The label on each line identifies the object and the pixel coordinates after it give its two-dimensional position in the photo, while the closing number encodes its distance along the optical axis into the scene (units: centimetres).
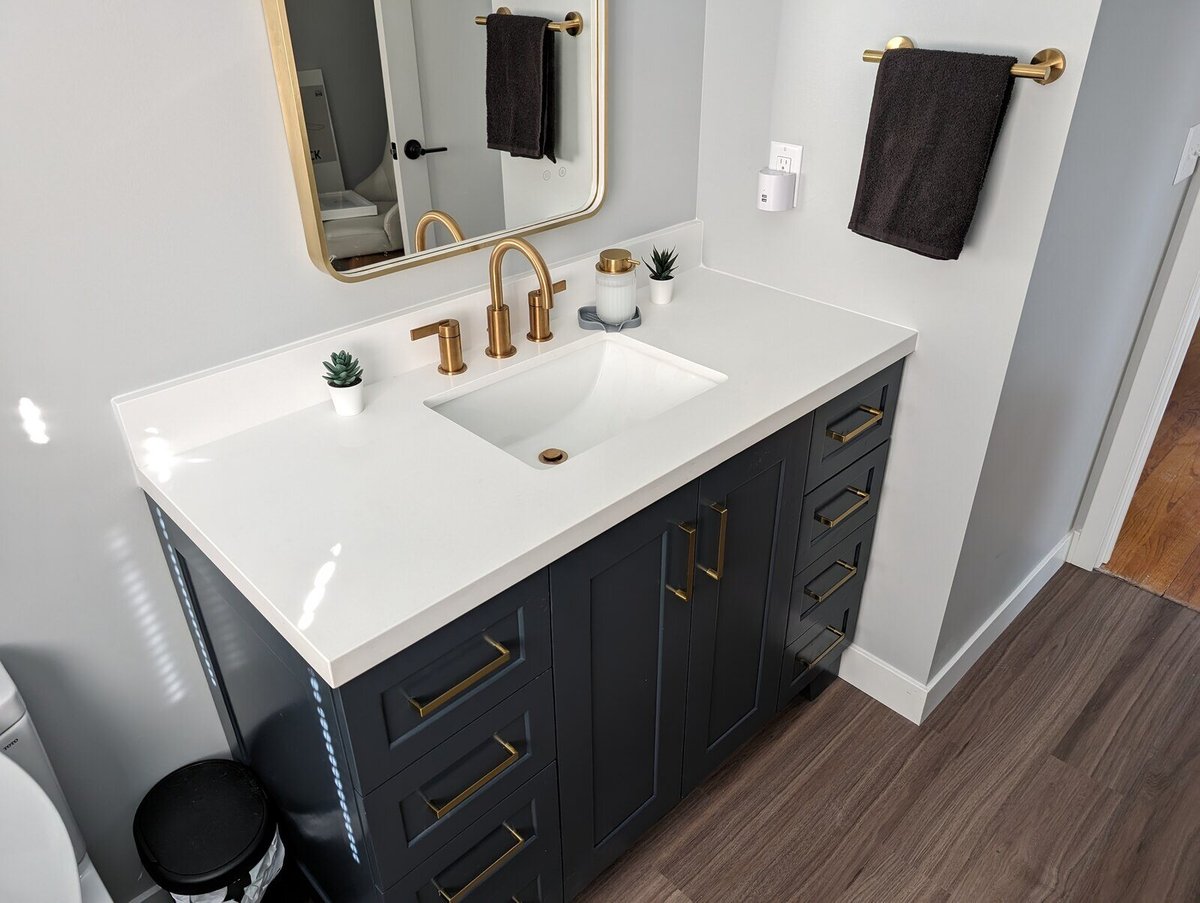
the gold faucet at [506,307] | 149
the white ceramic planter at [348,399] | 143
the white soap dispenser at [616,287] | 170
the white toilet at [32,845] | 114
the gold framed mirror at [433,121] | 133
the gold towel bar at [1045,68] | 135
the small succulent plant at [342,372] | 142
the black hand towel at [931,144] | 141
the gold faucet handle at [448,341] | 155
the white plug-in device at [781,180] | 177
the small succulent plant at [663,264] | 184
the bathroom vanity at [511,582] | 112
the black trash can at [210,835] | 140
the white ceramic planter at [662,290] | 185
